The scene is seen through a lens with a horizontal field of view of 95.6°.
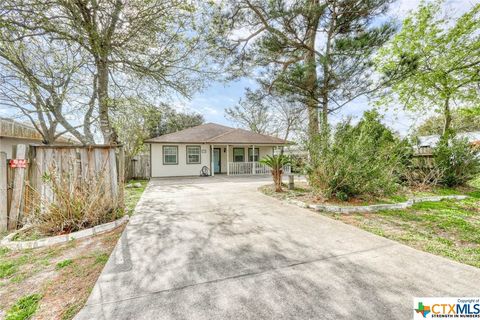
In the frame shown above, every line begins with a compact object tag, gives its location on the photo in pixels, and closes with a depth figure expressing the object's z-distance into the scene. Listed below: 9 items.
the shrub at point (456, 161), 8.40
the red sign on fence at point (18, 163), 4.07
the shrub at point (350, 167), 5.66
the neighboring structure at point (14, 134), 10.14
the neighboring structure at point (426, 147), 8.92
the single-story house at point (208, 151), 14.54
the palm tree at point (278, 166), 8.36
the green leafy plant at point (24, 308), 1.93
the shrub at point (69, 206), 3.86
